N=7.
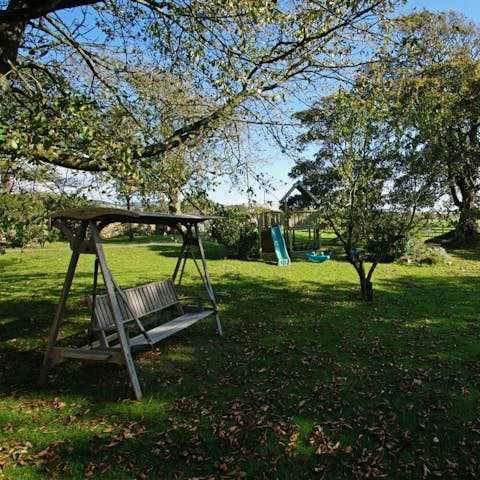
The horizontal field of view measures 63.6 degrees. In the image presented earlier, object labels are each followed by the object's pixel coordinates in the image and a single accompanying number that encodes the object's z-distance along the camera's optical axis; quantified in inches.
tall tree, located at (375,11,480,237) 254.5
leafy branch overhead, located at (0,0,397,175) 180.9
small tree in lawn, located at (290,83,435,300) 349.7
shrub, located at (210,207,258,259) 715.4
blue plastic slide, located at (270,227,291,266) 687.7
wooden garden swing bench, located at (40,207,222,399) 182.5
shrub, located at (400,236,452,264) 666.3
